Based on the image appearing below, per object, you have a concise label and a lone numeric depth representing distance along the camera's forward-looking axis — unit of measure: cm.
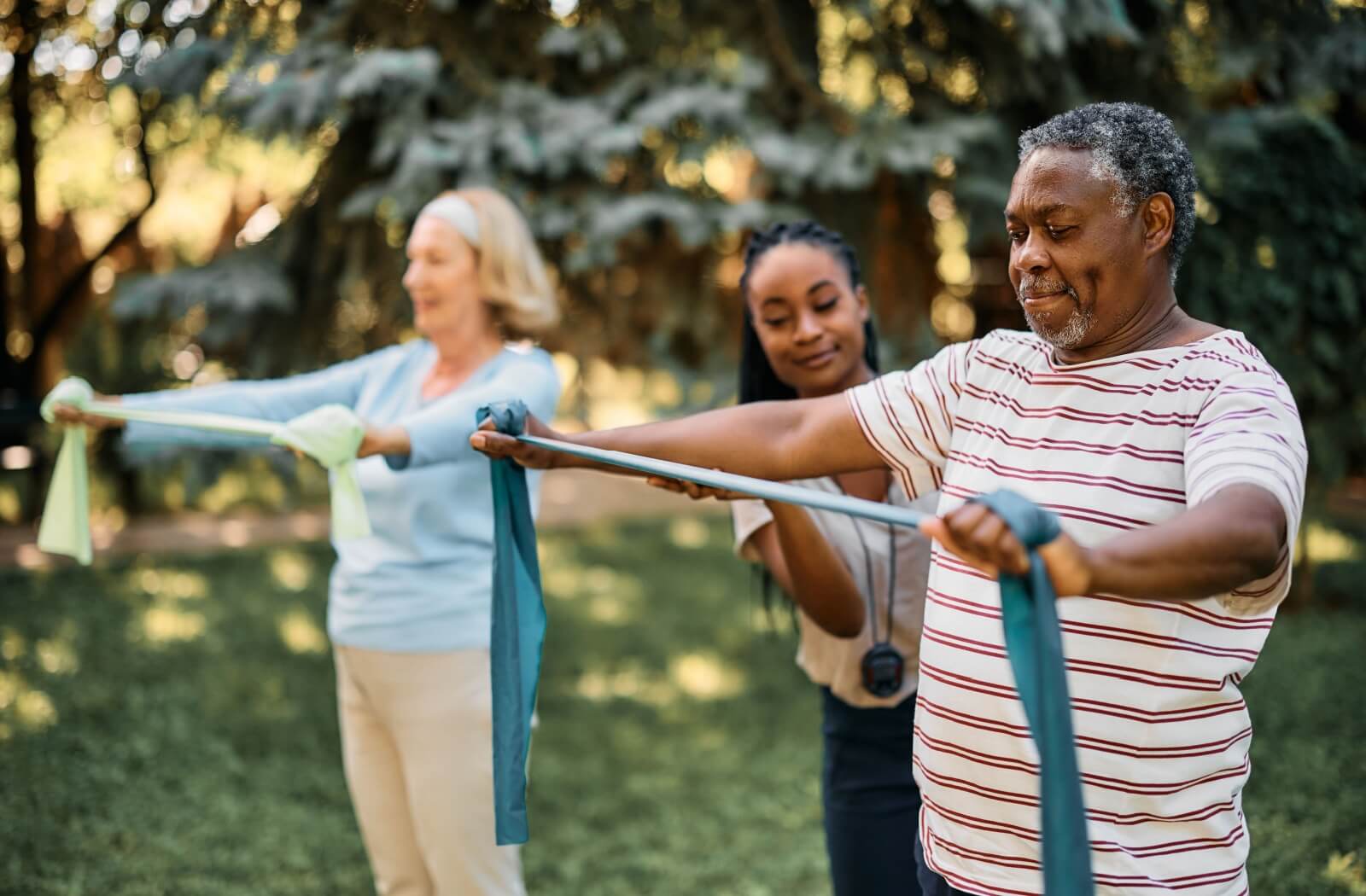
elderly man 153
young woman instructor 242
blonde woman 295
